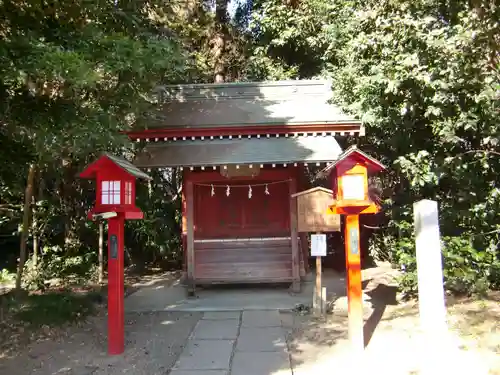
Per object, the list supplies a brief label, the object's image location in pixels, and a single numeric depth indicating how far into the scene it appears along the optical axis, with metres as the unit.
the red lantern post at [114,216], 5.29
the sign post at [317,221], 6.78
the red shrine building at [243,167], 8.16
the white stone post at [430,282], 4.62
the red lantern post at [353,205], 5.25
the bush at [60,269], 9.49
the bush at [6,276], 10.62
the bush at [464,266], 6.29
